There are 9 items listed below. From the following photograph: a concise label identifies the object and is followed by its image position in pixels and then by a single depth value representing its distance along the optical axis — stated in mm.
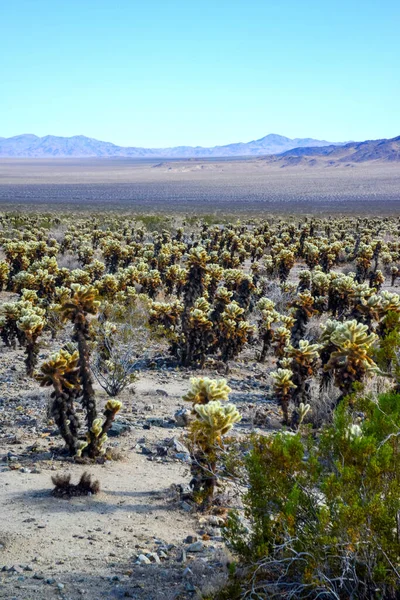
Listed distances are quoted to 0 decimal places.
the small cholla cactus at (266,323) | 11555
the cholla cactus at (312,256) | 21500
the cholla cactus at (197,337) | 11133
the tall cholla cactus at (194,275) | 13023
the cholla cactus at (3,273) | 16797
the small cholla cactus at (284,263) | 19688
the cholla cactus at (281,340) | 10734
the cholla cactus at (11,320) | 10930
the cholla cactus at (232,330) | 11320
